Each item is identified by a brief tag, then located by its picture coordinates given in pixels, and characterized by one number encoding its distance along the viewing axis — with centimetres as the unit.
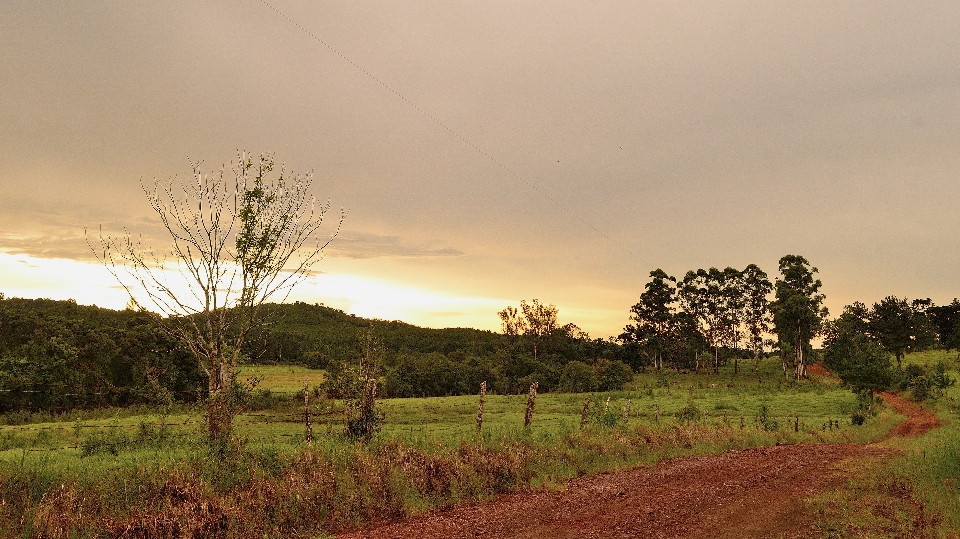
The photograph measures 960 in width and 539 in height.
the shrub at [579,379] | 7318
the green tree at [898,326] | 8844
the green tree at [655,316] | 9550
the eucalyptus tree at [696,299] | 9236
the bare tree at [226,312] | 1367
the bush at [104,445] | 1912
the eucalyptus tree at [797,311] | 7094
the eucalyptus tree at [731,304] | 8969
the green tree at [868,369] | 3919
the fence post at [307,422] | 1771
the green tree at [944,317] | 12219
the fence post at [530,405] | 2053
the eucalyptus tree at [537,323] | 12169
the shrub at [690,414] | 3412
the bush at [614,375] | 7112
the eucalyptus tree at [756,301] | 8769
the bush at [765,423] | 2937
